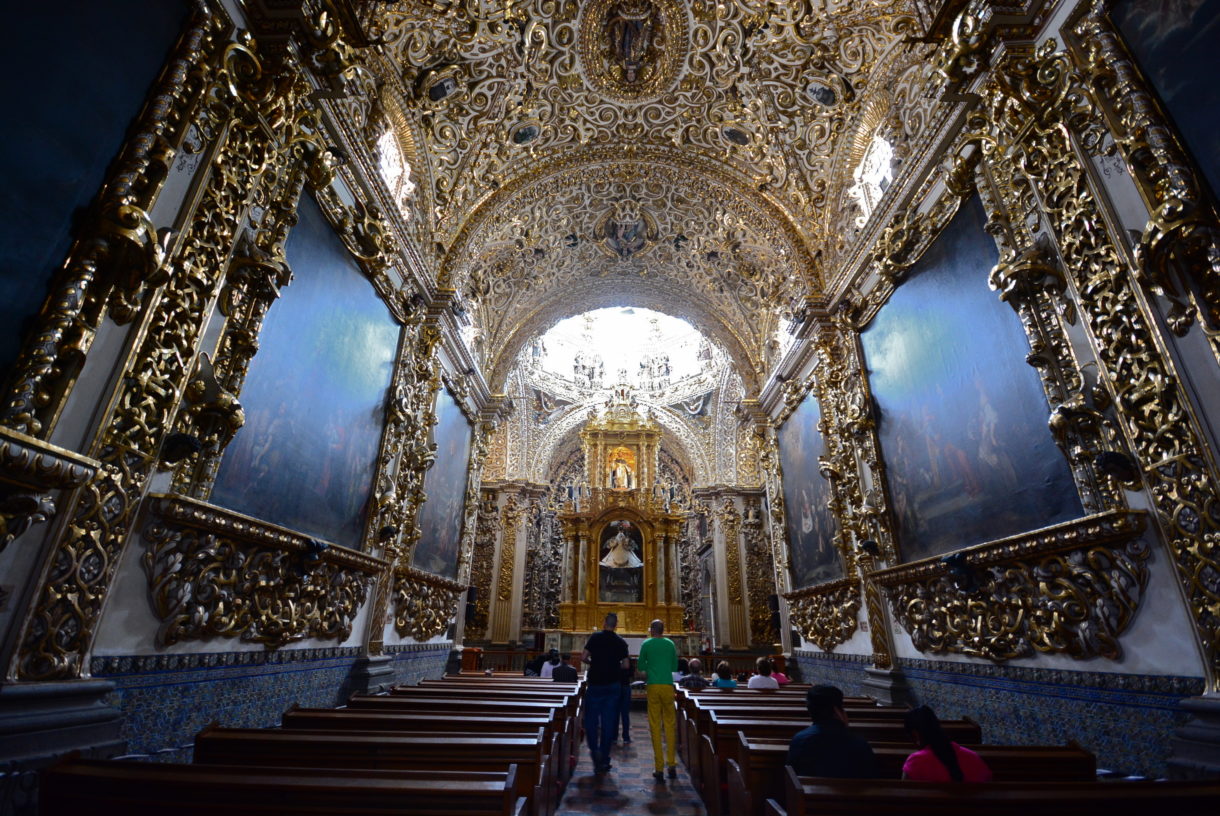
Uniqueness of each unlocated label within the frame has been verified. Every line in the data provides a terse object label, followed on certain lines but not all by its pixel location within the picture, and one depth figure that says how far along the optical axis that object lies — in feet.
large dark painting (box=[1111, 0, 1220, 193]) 10.62
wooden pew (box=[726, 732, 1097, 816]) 10.59
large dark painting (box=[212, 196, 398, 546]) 15.28
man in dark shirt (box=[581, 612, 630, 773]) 20.13
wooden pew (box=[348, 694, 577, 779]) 15.81
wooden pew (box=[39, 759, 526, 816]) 6.80
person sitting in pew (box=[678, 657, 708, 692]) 27.50
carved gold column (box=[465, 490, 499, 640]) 56.08
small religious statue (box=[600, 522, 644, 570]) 62.28
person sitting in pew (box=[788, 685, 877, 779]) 9.10
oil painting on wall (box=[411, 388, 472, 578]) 29.17
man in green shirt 19.83
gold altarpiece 59.88
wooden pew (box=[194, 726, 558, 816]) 9.78
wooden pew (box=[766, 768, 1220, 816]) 6.80
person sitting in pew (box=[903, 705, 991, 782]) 8.70
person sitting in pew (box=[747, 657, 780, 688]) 23.54
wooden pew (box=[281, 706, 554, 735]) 13.07
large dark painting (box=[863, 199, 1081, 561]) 14.97
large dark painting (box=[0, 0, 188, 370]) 9.04
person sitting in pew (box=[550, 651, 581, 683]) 27.89
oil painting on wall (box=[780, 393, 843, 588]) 28.66
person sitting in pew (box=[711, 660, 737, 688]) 25.79
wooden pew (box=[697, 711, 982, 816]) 13.37
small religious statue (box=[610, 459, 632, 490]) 67.87
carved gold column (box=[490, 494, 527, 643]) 56.24
